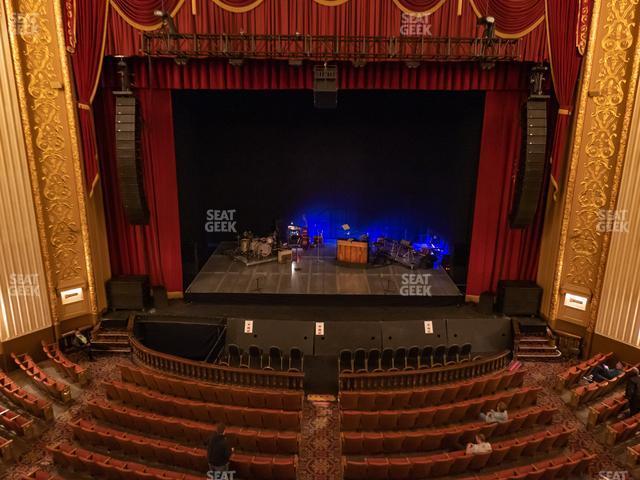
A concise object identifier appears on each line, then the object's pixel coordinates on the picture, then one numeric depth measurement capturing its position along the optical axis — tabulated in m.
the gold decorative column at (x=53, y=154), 8.49
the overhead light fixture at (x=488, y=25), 8.02
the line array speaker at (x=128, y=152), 9.20
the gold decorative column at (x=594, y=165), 8.39
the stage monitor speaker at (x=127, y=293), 10.42
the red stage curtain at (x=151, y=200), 10.09
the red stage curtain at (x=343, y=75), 9.62
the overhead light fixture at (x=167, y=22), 7.91
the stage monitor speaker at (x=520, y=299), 10.30
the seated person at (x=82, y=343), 9.54
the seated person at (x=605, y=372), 8.32
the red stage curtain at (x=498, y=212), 10.01
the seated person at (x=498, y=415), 6.98
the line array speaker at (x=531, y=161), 8.84
